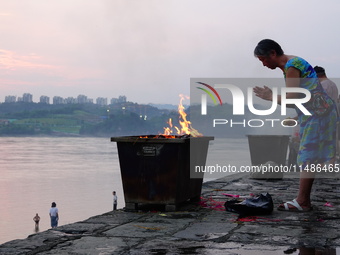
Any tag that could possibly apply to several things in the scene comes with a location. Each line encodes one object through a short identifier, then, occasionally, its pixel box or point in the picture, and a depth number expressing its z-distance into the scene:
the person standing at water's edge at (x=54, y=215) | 34.34
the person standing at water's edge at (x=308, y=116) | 6.64
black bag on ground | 6.72
